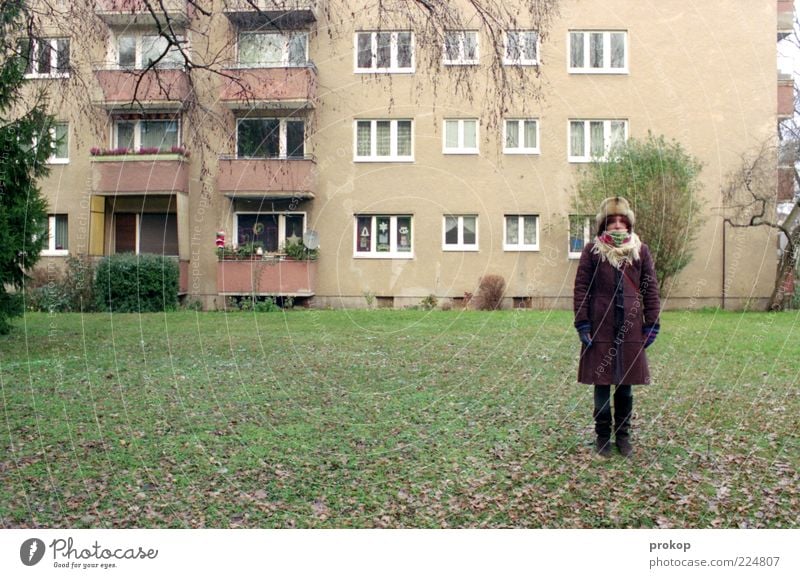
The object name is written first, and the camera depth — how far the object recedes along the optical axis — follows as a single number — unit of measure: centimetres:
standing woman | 506
